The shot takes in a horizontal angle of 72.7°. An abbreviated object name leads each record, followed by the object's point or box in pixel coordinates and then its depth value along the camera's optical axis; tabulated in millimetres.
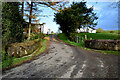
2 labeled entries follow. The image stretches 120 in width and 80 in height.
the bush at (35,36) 13973
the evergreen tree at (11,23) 6026
